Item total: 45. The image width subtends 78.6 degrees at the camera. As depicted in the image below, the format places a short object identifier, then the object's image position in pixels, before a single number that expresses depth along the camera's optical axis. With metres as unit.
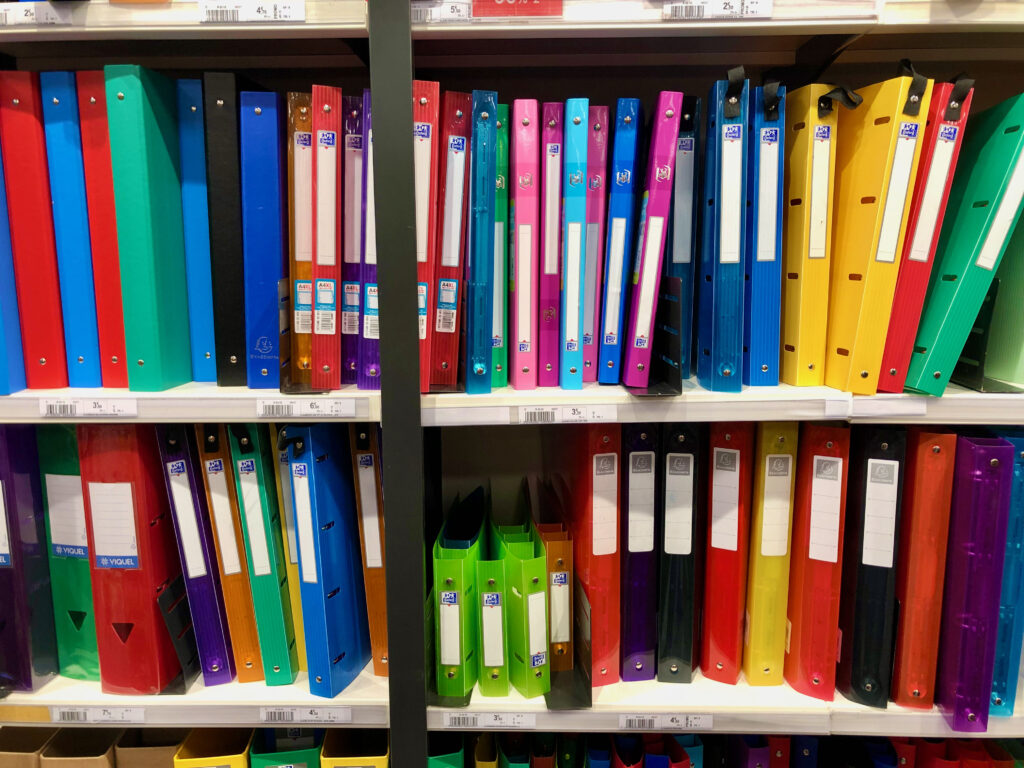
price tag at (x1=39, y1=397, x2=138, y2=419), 1.00
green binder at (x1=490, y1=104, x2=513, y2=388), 1.01
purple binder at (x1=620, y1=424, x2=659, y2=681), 1.08
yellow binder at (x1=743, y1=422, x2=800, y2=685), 1.07
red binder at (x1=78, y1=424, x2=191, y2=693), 1.05
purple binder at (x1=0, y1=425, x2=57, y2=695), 1.06
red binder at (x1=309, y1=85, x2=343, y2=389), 0.98
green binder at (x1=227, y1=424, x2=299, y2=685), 1.08
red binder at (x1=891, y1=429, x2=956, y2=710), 1.02
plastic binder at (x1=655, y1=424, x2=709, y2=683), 1.08
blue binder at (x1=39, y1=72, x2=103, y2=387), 1.00
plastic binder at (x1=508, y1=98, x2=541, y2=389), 0.98
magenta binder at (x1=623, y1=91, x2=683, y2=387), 0.96
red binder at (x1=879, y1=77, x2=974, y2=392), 0.95
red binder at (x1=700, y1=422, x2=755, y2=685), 1.08
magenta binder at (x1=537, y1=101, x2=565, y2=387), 0.99
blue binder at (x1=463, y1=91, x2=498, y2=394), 0.96
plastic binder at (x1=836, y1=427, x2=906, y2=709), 1.03
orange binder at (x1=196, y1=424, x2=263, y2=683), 1.08
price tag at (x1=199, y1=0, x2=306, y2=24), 0.93
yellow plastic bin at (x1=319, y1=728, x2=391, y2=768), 1.12
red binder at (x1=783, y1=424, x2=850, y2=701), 1.05
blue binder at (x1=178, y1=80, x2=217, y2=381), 1.02
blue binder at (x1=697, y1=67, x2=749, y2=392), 0.97
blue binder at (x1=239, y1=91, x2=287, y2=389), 0.99
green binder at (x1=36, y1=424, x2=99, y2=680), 1.09
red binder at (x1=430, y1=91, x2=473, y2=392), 0.98
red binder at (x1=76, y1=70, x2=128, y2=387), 0.99
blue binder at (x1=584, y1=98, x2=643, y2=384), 0.99
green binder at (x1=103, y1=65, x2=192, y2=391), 0.97
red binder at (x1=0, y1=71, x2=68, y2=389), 0.99
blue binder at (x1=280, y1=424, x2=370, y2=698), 1.04
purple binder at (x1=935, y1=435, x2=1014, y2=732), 1.01
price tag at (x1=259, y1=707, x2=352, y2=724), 1.07
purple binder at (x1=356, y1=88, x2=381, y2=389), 1.00
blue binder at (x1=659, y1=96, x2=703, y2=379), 1.01
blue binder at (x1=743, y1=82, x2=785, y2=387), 0.99
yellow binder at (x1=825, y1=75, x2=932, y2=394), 0.95
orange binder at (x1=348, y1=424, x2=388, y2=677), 1.10
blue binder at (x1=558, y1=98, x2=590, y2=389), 0.98
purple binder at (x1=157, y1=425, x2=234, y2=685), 1.07
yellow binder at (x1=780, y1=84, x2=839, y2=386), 1.00
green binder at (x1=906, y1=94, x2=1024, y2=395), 0.97
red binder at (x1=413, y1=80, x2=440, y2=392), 0.96
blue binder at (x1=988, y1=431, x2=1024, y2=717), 1.05
